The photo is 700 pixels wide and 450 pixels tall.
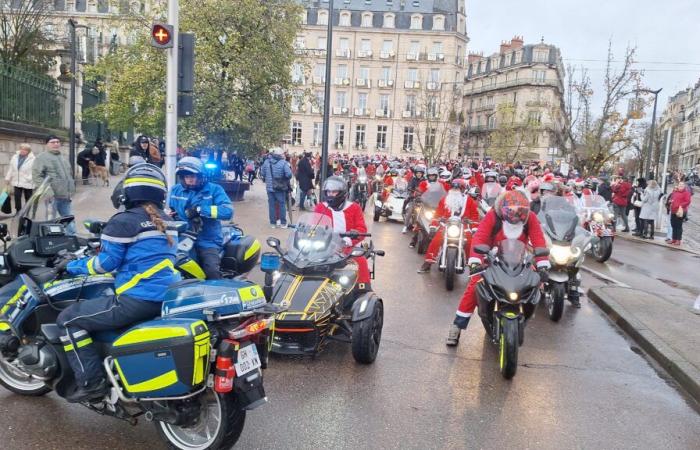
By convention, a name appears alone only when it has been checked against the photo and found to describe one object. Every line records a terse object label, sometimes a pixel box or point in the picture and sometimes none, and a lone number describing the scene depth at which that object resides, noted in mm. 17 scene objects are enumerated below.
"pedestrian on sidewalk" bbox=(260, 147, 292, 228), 14102
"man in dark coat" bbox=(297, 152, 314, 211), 17922
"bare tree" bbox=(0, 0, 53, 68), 22625
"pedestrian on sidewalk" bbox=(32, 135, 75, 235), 9438
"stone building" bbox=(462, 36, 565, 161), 73750
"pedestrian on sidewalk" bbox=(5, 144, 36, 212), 11445
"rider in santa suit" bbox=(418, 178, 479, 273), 10180
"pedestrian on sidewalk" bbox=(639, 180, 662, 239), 18094
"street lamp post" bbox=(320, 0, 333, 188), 13133
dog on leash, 20375
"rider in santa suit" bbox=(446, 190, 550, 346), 6195
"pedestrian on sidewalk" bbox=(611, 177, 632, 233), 19200
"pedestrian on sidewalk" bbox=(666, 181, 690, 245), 16844
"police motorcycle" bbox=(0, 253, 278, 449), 3465
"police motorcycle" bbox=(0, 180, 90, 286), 4551
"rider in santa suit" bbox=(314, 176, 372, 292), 6520
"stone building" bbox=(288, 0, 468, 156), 67750
